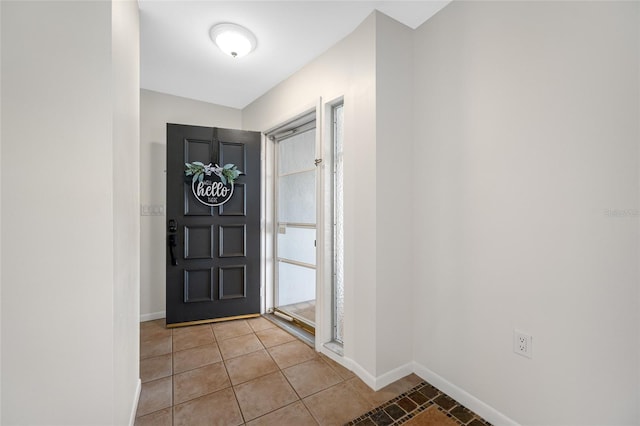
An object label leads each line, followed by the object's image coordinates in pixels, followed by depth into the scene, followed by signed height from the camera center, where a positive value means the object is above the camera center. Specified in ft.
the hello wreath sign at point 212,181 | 9.02 +1.01
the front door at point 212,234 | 8.96 -0.83
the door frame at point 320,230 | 7.20 -0.53
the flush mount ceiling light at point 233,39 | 6.39 +4.18
